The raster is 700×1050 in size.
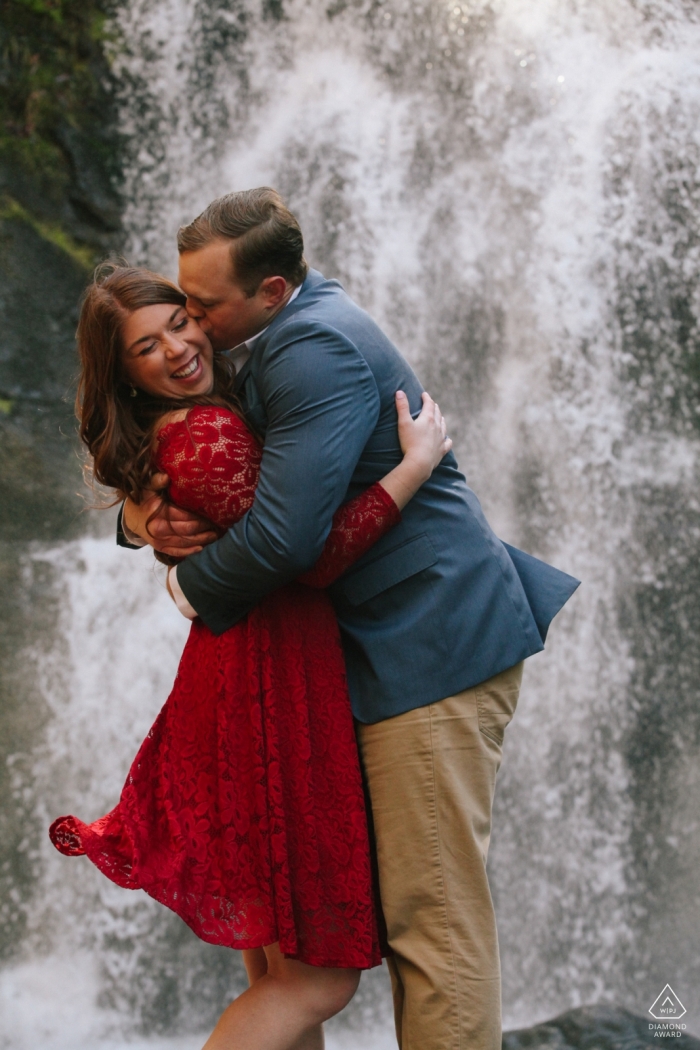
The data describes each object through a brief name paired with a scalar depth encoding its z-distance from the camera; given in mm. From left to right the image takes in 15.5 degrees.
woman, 3954
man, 3889
